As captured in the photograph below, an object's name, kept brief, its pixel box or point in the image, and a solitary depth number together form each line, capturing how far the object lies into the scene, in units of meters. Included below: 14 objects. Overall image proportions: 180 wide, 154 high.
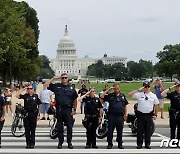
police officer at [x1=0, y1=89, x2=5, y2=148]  13.14
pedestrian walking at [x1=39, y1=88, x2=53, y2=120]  22.34
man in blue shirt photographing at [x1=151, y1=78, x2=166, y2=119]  24.55
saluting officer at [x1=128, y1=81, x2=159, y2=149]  12.77
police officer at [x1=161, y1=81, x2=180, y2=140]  13.18
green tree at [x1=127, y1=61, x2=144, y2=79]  199.25
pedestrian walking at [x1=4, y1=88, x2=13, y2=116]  24.12
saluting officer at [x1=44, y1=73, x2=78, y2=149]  12.61
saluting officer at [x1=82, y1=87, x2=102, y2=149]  13.23
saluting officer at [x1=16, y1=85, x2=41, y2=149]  13.16
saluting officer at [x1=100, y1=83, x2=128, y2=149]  12.82
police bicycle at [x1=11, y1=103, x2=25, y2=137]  16.09
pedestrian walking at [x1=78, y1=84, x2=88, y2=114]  25.54
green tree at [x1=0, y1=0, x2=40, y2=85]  37.38
